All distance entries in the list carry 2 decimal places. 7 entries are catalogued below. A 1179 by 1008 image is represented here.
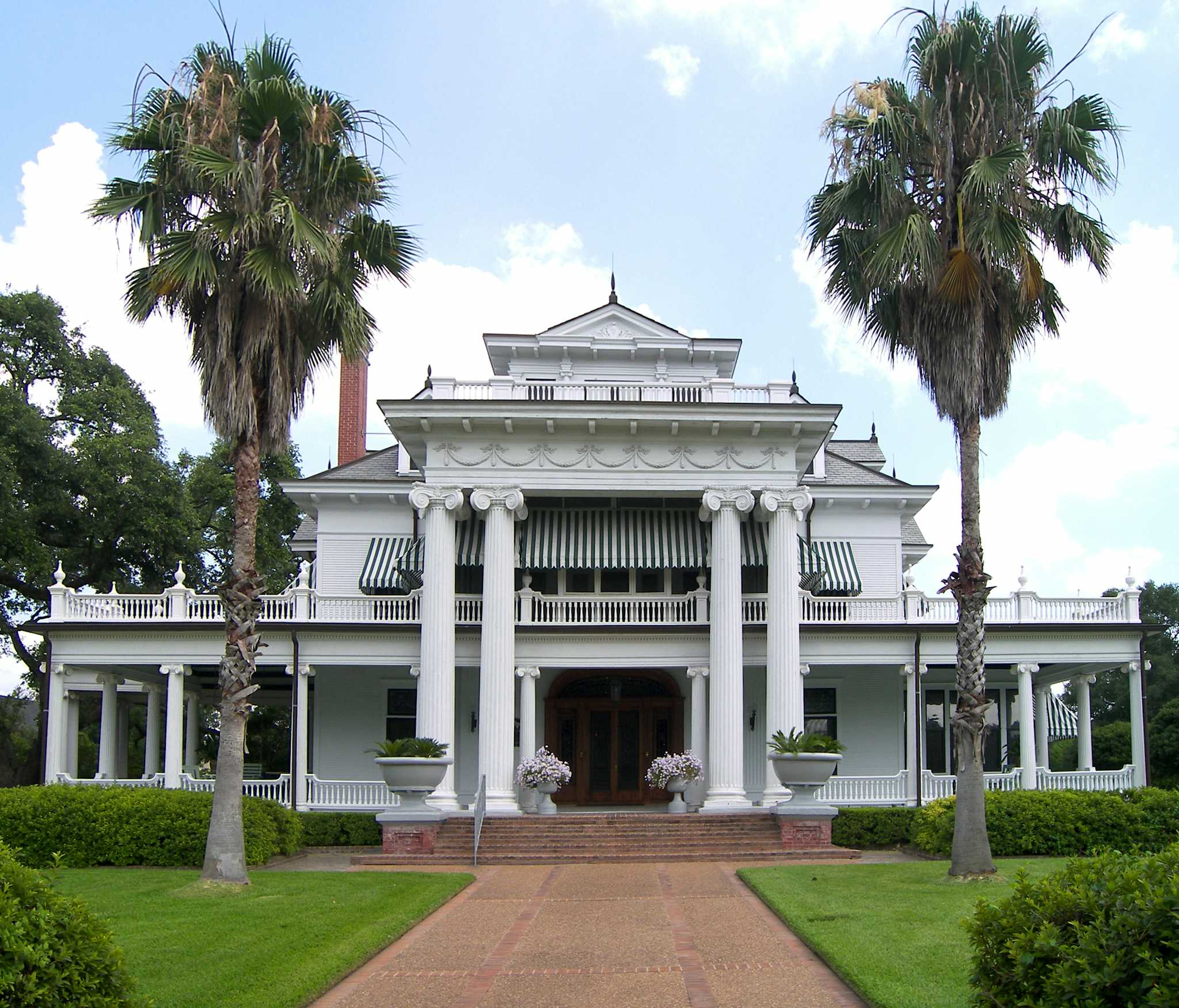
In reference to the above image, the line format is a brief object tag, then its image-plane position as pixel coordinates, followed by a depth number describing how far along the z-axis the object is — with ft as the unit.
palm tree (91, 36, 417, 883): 63.16
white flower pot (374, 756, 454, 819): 79.61
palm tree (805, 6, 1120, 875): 63.98
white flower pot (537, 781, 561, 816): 90.79
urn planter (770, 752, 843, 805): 81.00
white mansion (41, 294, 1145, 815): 93.25
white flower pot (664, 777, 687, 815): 91.76
